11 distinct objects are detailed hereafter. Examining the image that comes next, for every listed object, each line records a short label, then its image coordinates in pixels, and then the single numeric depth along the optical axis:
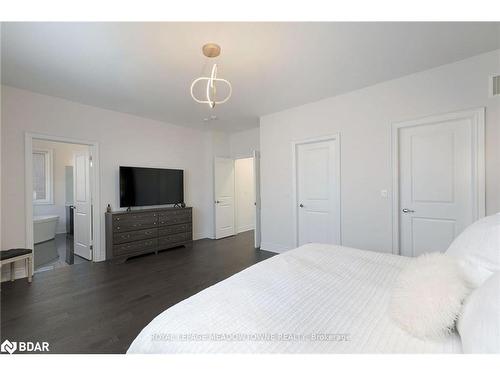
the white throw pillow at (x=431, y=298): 0.80
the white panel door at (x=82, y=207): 3.77
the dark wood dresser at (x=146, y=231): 3.64
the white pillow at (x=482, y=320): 0.61
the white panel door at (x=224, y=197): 5.34
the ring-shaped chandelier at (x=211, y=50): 2.05
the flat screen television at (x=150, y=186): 4.00
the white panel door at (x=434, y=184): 2.50
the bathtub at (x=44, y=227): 4.77
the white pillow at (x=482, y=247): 0.89
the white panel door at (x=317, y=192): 3.51
